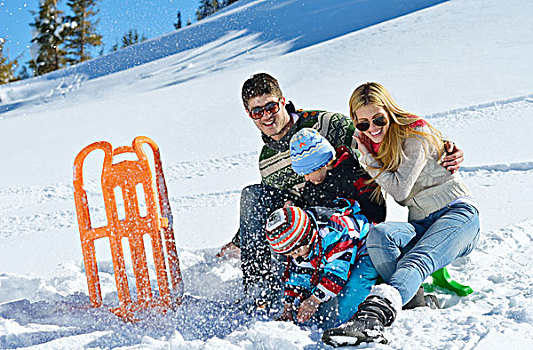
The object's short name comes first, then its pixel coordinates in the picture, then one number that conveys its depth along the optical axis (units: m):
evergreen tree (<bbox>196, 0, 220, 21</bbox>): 38.18
